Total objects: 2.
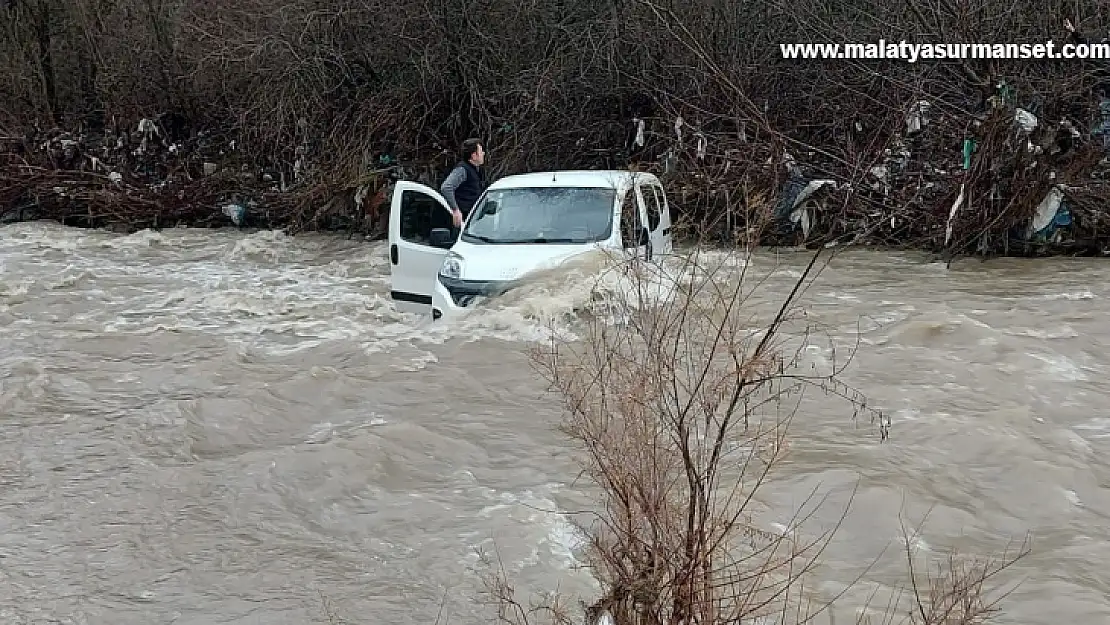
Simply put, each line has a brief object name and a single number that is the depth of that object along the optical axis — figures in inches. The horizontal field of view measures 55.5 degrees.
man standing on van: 394.3
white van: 335.6
